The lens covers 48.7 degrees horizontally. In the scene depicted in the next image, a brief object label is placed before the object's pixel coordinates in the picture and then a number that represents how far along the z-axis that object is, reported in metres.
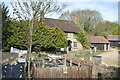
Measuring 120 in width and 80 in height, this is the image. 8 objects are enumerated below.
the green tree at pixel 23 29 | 7.38
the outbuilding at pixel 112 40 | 43.08
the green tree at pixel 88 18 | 42.72
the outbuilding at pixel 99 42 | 31.95
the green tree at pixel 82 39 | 27.43
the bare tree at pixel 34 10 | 6.64
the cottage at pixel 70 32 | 26.16
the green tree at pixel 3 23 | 15.88
